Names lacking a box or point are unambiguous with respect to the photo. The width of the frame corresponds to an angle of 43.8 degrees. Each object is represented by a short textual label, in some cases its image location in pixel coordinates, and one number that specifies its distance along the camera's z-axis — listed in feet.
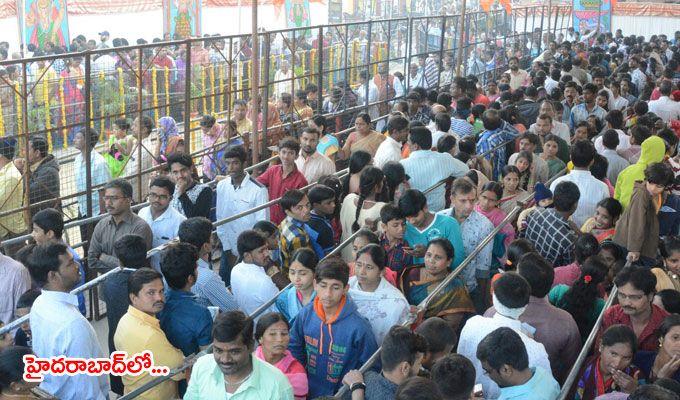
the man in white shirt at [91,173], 26.94
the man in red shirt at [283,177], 23.43
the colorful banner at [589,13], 86.07
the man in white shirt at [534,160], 25.20
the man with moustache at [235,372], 11.86
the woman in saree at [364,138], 29.01
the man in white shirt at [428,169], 23.44
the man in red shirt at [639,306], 15.11
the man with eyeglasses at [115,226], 19.03
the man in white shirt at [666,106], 37.73
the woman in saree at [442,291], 16.20
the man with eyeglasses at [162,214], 19.71
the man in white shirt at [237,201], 22.21
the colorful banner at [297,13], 70.44
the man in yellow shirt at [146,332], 13.67
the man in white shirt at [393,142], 26.25
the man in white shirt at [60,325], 13.57
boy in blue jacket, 13.84
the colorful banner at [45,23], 52.01
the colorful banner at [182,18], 63.46
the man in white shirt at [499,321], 14.01
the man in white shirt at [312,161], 25.59
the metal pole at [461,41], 42.24
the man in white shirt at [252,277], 16.69
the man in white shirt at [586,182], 22.24
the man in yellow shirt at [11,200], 24.76
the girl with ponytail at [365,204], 19.85
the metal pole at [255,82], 28.09
